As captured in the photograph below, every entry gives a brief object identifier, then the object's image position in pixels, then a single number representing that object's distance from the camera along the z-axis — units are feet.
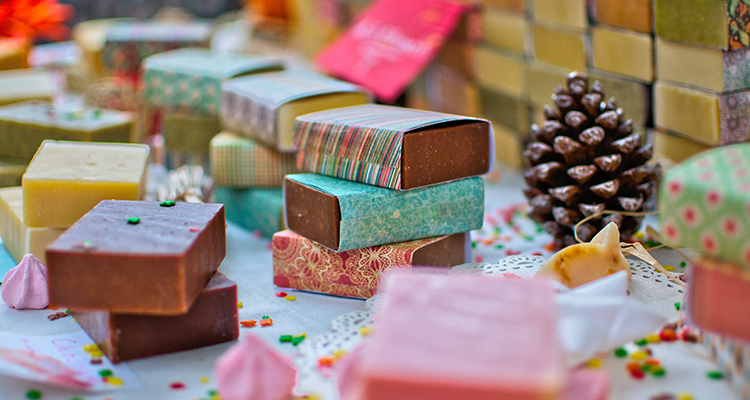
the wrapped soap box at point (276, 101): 2.81
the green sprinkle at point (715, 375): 2.23
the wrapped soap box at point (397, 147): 2.52
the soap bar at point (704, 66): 2.61
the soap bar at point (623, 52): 2.76
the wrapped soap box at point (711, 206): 2.13
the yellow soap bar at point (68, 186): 2.57
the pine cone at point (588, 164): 2.61
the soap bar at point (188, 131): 3.09
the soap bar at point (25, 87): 3.29
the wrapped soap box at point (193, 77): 3.09
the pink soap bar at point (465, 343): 2.02
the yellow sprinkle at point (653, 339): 2.32
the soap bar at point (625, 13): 2.74
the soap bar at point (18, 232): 2.58
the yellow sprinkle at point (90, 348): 2.37
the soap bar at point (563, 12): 2.90
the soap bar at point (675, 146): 2.70
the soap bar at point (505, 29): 3.13
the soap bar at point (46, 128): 2.89
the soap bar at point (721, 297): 2.16
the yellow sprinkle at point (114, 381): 2.28
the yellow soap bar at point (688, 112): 2.63
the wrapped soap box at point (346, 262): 2.54
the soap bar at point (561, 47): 2.93
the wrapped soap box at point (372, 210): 2.50
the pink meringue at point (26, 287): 2.50
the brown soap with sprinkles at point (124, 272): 2.27
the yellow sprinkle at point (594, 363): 2.26
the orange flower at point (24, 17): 2.81
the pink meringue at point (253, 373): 2.17
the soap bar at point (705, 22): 2.58
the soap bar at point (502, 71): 3.15
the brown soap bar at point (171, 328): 2.34
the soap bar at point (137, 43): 3.54
